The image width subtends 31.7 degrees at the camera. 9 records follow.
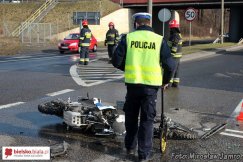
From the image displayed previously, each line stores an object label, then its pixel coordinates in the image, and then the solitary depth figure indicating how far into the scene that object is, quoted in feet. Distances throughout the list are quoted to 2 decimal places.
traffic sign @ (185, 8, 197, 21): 91.04
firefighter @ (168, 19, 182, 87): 37.49
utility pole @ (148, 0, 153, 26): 56.45
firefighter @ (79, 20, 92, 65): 57.57
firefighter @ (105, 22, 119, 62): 62.47
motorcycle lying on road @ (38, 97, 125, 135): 21.45
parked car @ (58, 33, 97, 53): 93.35
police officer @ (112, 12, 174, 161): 17.44
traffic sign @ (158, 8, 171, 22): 68.44
